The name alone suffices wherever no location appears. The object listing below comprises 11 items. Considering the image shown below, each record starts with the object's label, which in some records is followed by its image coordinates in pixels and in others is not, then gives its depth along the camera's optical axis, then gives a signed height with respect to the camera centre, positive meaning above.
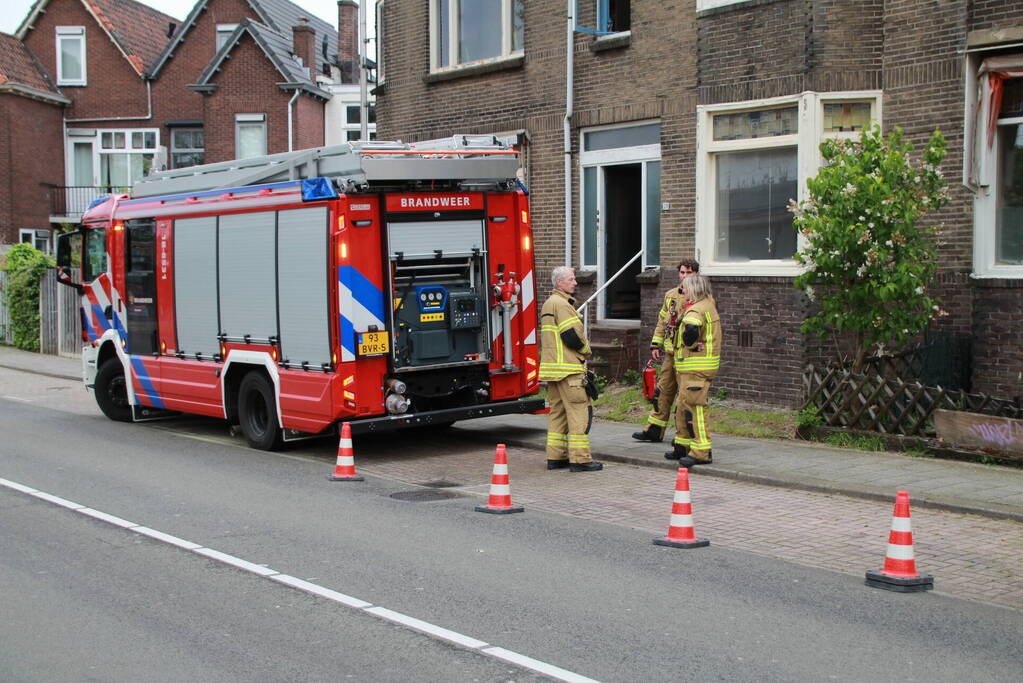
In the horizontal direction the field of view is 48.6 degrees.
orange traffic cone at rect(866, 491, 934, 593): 6.70 -1.67
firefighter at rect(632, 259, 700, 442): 11.73 -0.74
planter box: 10.13 -1.37
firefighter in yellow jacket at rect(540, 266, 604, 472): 10.85 -0.90
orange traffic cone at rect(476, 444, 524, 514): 9.00 -1.66
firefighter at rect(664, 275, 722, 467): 10.73 -0.74
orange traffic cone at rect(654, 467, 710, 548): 7.80 -1.66
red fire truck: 11.30 -0.07
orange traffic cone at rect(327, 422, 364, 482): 10.62 -1.70
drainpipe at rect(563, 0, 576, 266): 16.38 +2.57
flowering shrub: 11.06 +0.45
